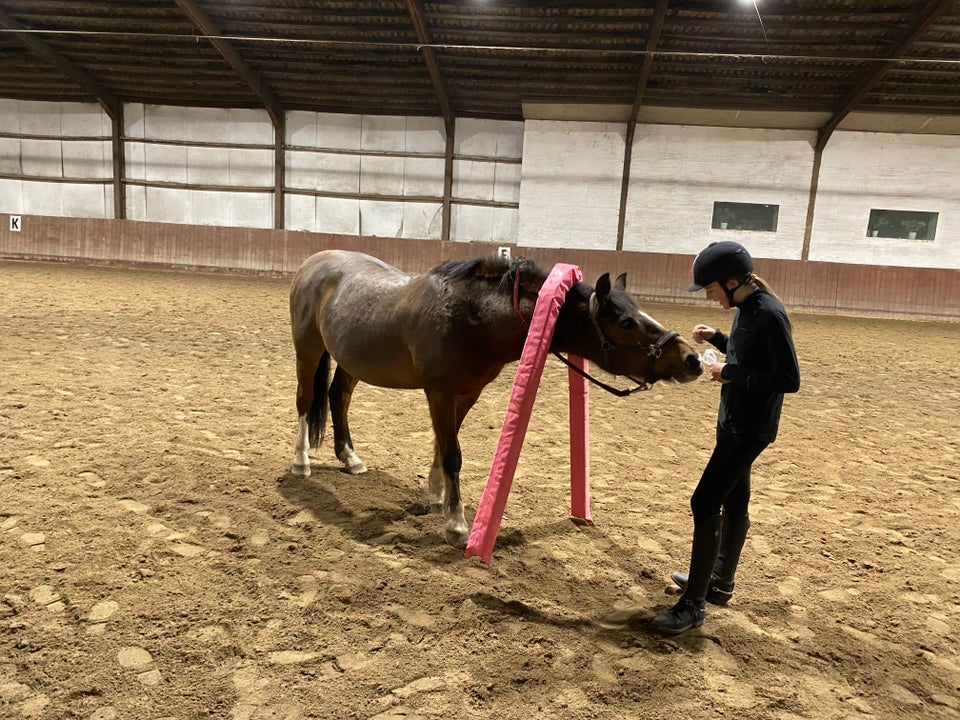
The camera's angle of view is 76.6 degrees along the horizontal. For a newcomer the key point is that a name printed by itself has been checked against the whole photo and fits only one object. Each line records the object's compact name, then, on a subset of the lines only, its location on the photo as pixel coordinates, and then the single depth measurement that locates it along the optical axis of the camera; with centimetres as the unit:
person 243
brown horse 288
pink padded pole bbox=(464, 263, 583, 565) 277
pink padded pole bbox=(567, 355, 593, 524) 348
